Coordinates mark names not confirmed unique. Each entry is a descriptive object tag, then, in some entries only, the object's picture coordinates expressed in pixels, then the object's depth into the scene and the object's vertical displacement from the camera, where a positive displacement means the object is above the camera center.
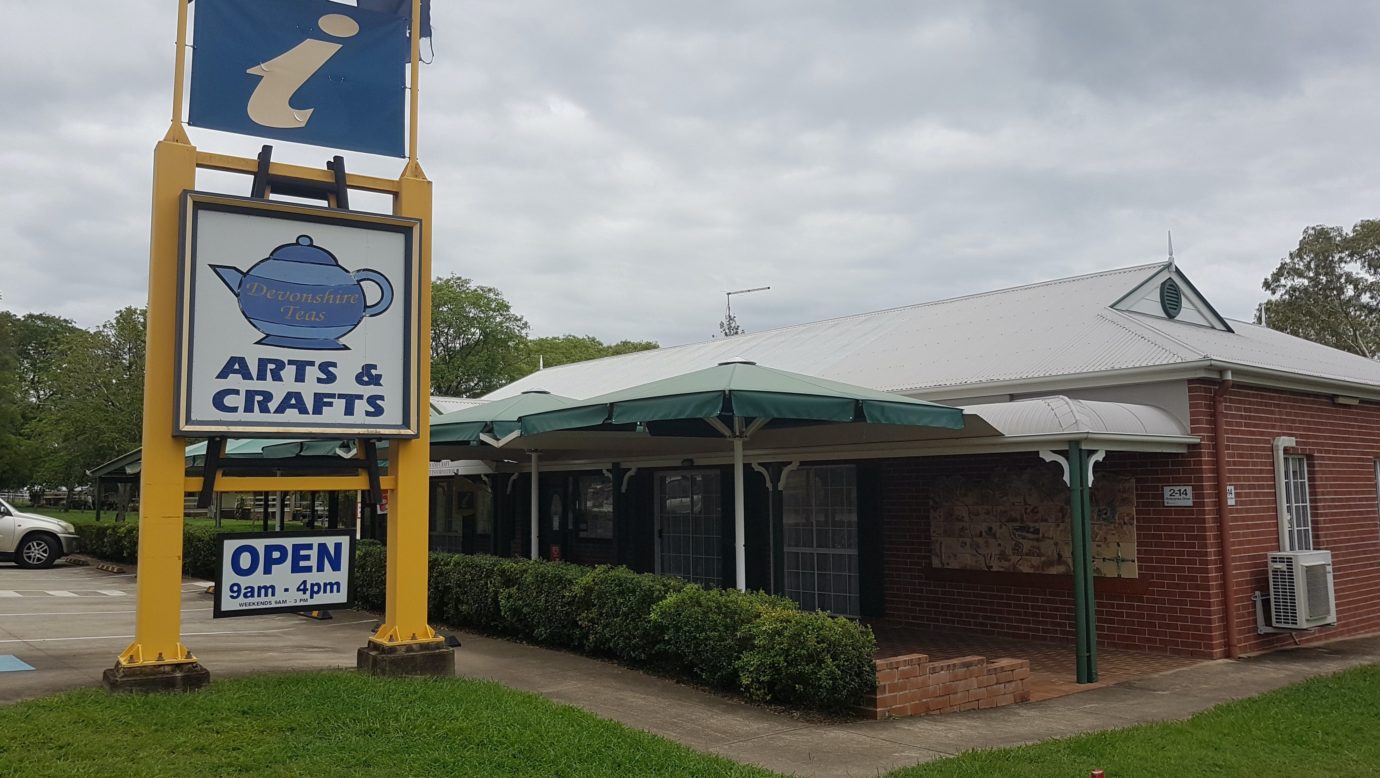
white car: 21.83 -0.78
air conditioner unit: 10.95 -1.08
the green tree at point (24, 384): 41.72 +5.52
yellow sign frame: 7.37 +0.10
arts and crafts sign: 7.59 +1.34
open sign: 7.86 -0.56
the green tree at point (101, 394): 33.56 +3.50
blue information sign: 7.91 +3.34
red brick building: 10.85 +0.15
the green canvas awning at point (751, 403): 8.63 +0.79
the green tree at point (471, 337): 50.81 +7.88
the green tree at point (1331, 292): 37.66 +7.25
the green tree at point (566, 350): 60.91 +8.84
